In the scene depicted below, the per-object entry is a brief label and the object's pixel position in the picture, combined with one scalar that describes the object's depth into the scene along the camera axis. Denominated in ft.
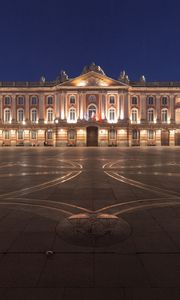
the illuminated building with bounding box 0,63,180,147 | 199.93
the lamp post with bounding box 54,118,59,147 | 200.27
